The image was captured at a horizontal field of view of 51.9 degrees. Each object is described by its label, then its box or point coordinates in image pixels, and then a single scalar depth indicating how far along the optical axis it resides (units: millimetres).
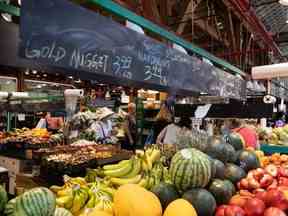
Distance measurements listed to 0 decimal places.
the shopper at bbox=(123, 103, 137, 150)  6993
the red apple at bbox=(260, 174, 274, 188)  1697
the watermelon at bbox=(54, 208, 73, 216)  1231
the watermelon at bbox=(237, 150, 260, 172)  1911
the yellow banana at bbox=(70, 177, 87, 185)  1755
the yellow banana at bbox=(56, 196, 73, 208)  1440
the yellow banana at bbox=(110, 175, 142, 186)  1699
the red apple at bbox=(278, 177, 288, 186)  1749
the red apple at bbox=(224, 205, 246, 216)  1257
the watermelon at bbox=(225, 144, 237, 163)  1829
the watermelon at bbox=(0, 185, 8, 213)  1188
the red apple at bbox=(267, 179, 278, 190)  1628
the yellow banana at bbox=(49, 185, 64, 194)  1719
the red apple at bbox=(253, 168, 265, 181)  1729
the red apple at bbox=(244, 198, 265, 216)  1289
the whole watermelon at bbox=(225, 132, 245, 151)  2213
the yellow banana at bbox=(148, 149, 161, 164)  2037
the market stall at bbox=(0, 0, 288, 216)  1267
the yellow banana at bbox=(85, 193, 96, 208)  1449
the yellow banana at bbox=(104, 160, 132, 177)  1909
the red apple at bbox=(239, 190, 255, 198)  1506
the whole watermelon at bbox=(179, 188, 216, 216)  1301
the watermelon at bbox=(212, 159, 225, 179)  1553
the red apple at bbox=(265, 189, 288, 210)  1364
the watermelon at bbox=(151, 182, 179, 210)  1369
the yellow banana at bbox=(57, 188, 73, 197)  1490
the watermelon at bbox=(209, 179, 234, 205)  1424
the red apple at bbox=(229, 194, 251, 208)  1382
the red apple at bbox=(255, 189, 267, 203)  1409
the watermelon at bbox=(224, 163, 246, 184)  1678
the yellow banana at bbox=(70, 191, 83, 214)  1454
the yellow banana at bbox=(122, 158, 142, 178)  1913
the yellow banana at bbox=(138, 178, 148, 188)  1636
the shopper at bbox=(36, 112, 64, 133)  8188
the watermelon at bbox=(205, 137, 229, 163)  1751
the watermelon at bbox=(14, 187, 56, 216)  1120
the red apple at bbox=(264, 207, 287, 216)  1250
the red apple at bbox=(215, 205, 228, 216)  1304
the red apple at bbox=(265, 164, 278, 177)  1867
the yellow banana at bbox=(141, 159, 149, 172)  1903
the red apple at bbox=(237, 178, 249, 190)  1633
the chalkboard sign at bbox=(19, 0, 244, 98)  1689
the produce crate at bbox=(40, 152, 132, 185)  3247
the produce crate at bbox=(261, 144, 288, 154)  5191
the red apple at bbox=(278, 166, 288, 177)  1881
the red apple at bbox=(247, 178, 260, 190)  1625
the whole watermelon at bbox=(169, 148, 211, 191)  1368
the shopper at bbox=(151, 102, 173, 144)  5602
